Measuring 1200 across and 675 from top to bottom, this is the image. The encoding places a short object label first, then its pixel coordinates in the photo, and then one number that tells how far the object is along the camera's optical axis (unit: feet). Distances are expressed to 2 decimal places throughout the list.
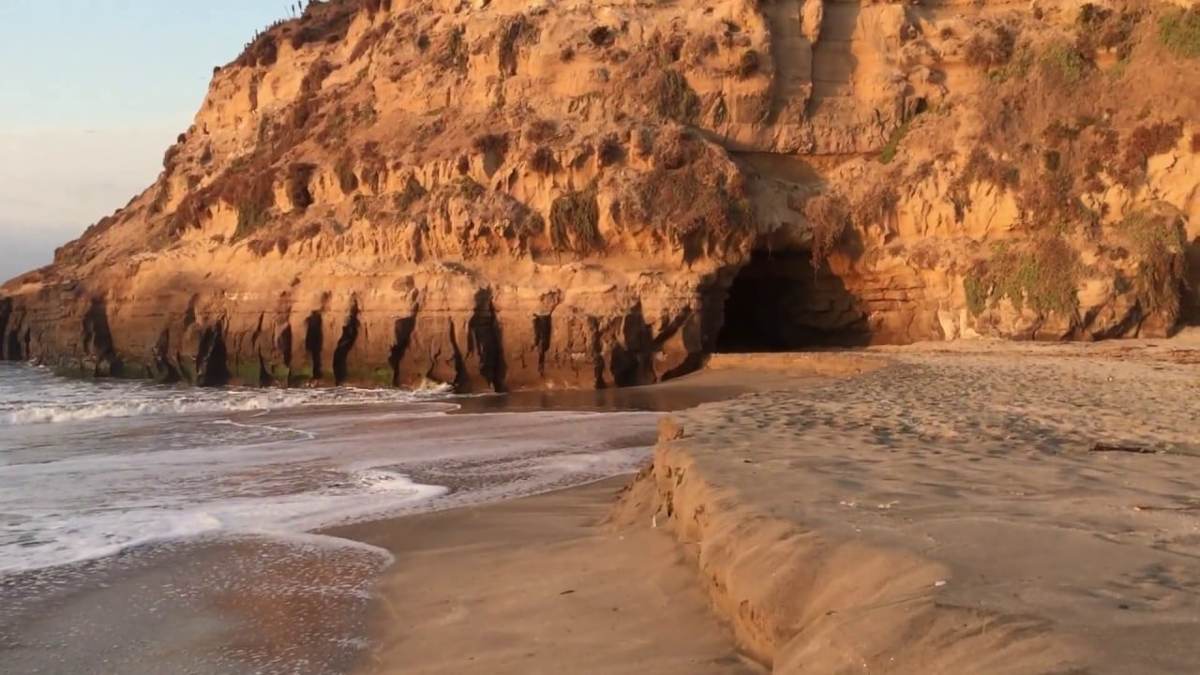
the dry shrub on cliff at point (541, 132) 72.08
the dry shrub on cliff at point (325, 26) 105.81
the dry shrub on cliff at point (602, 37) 75.92
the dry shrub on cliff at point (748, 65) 72.90
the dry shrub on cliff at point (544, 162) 69.82
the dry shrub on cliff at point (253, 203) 82.28
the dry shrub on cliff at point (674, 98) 73.26
